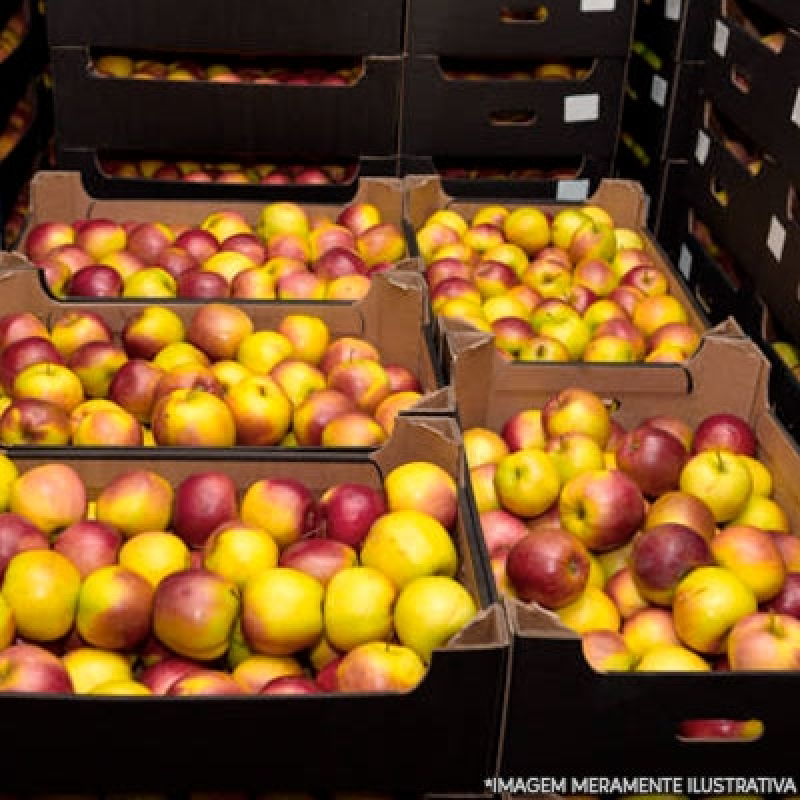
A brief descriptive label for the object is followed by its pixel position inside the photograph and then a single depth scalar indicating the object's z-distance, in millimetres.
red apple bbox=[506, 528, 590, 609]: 1485
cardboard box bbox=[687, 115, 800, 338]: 2455
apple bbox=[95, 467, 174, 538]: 1520
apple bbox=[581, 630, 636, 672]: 1434
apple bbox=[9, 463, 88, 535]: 1514
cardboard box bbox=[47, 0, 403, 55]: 2746
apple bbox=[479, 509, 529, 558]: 1646
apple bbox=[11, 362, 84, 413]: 1777
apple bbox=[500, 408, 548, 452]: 1859
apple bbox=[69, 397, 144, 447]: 1691
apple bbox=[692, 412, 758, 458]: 1832
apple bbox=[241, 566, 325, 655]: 1365
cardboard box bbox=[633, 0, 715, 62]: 3014
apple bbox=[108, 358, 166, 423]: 1818
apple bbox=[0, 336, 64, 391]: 1856
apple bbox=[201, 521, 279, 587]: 1439
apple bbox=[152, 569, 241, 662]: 1342
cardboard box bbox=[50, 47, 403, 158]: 2826
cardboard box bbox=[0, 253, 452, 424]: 2014
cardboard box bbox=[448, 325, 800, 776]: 1229
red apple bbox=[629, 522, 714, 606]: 1515
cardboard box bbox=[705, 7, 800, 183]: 2441
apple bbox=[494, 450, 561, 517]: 1654
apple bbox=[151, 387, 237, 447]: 1688
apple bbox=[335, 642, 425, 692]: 1288
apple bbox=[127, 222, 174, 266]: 2336
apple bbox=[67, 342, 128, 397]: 1889
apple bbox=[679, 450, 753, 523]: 1683
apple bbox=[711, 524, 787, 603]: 1528
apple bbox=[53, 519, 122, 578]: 1457
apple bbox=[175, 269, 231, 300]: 2174
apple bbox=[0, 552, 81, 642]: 1356
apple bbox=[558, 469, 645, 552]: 1604
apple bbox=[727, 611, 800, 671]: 1346
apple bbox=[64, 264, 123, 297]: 2146
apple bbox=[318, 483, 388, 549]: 1530
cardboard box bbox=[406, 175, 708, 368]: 2635
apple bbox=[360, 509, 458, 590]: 1434
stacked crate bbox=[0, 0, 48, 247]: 3242
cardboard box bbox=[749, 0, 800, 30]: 2426
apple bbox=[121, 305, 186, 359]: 1959
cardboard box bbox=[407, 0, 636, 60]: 2814
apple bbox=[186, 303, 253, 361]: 1974
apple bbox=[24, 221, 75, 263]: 2367
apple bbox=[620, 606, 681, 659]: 1506
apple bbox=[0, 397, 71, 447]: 1680
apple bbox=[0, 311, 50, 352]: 1938
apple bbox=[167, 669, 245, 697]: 1284
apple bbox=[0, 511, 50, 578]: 1438
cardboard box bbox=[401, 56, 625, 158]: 2898
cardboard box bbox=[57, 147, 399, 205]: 2852
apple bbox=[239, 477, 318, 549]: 1523
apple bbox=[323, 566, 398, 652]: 1377
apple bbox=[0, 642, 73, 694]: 1267
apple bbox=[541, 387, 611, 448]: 1813
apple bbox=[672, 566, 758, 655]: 1447
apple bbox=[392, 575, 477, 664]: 1338
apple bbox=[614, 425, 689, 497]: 1728
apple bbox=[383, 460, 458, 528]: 1520
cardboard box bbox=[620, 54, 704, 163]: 3113
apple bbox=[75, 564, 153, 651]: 1360
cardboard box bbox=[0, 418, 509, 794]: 1154
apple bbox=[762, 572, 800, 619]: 1542
